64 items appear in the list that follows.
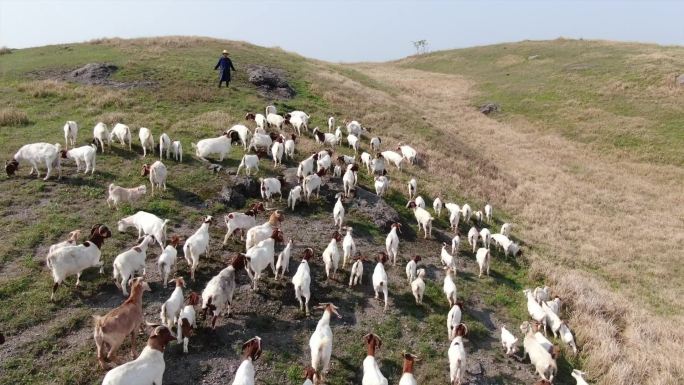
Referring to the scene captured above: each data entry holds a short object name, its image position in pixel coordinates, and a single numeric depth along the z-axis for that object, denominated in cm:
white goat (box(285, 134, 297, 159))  2236
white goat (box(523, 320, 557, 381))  1156
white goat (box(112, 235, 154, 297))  1229
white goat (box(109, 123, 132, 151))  2154
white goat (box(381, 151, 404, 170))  2600
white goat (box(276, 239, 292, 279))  1388
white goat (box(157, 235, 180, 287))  1268
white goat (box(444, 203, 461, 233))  2000
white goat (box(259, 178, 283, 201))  1833
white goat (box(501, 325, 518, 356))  1253
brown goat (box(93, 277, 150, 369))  962
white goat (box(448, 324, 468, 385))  1086
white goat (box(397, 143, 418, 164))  2752
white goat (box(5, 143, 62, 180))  1800
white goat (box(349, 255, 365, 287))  1430
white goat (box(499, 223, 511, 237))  2062
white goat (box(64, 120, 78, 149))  2070
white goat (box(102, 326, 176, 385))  848
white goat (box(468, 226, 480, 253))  1859
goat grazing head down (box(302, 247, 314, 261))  1376
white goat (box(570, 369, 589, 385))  1119
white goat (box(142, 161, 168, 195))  1767
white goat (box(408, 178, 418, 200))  2203
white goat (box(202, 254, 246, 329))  1148
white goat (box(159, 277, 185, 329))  1102
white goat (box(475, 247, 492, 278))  1691
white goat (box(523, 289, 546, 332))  1383
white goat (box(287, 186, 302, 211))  1831
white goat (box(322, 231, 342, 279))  1443
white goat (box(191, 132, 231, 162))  2106
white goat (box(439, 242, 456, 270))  1655
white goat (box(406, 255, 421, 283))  1501
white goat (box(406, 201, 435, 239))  1900
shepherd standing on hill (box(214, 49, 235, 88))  3216
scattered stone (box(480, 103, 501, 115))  5408
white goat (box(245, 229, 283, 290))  1323
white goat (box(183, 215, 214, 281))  1331
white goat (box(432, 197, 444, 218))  2130
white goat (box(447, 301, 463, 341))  1273
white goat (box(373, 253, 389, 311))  1360
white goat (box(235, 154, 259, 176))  1989
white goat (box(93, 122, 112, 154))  2089
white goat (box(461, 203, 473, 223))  2127
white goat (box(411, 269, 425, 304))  1399
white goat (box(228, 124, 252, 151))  2291
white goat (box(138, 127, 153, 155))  2073
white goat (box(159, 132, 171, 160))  2073
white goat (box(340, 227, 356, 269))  1534
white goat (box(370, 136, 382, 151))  2817
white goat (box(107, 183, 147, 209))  1648
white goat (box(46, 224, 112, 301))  1182
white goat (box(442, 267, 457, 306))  1410
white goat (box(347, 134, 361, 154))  2695
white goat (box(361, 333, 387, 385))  973
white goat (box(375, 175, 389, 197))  2064
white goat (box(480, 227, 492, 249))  1886
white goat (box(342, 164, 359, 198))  1964
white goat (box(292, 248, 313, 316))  1265
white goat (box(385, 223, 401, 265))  1603
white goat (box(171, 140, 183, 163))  2070
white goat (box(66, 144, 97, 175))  1861
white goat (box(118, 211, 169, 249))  1442
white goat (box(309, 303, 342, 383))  1035
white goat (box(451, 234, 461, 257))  1780
